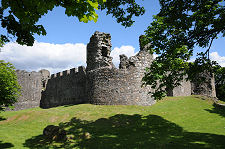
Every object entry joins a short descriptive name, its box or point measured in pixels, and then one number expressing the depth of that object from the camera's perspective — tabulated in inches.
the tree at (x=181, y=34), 327.0
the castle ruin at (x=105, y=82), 677.9
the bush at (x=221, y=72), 327.6
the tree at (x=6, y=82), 524.4
